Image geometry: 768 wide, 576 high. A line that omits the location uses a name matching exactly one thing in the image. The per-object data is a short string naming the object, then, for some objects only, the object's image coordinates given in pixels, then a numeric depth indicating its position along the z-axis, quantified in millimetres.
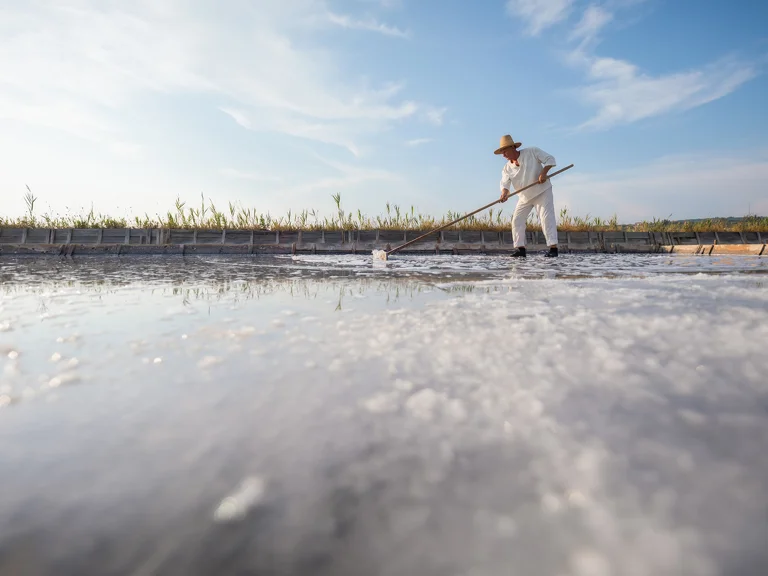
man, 6949
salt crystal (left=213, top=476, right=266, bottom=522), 627
